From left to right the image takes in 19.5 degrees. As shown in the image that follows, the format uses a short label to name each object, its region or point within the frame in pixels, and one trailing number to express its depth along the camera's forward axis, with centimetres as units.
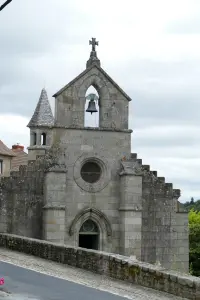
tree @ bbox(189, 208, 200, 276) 4694
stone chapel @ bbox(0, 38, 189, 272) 2072
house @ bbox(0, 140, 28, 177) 4617
